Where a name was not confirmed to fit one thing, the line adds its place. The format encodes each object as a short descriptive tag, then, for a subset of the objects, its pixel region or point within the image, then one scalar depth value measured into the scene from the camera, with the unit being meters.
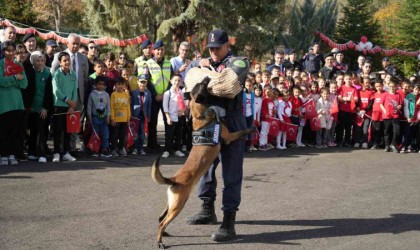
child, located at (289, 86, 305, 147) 12.66
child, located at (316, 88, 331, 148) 12.84
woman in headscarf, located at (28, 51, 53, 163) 9.11
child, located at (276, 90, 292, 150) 12.34
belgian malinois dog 4.89
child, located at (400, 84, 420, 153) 12.52
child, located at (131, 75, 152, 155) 10.41
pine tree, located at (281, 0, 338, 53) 30.53
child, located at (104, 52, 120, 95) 10.26
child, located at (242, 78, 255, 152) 10.91
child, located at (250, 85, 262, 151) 11.81
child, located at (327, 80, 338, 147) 13.10
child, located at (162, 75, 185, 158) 10.40
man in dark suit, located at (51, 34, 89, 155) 9.82
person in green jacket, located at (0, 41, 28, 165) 8.46
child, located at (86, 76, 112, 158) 9.77
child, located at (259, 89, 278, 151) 12.01
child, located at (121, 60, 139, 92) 10.59
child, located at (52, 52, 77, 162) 9.10
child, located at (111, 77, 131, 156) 9.96
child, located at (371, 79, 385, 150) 12.86
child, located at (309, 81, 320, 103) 13.05
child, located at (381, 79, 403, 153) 12.52
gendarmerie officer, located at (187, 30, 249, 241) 5.28
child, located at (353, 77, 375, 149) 13.20
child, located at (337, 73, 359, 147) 13.21
